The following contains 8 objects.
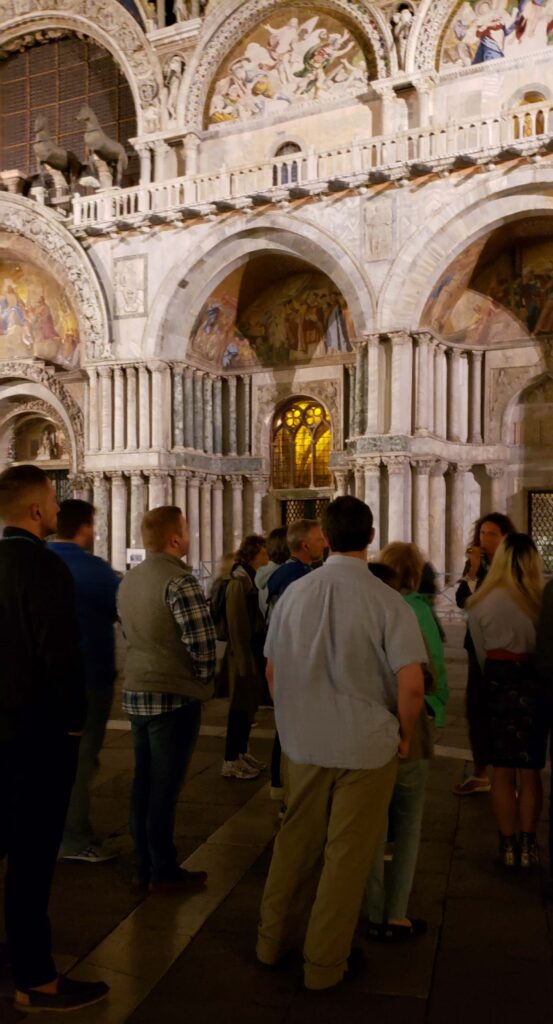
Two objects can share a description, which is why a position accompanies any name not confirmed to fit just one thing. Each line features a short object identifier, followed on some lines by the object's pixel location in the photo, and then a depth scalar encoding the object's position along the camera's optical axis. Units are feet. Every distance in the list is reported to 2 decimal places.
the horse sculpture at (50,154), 63.31
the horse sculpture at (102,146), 59.26
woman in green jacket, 11.04
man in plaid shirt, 12.48
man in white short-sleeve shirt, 9.37
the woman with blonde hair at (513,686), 13.42
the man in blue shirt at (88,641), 14.30
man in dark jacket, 9.13
